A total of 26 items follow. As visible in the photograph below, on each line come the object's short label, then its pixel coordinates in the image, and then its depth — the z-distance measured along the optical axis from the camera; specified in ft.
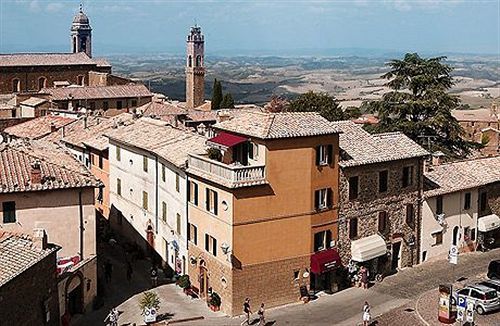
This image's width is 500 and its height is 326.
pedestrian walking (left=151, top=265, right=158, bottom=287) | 142.84
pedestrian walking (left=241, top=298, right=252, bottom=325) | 125.18
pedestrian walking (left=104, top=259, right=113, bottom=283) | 144.66
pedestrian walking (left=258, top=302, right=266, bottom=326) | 120.16
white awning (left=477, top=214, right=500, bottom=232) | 161.89
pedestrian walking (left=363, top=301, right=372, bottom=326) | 118.21
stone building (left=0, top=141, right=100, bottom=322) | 118.42
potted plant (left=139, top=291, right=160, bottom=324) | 119.44
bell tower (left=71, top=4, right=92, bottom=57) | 474.90
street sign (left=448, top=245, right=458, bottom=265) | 126.65
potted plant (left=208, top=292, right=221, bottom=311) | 127.54
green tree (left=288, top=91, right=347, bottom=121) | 293.23
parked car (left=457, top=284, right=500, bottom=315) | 121.29
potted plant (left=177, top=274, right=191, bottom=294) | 135.85
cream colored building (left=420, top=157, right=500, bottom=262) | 155.22
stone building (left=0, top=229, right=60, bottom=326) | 92.27
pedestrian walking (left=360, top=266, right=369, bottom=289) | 139.54
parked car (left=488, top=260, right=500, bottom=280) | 139.79
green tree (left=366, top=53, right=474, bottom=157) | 201.98
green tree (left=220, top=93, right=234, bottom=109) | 370.12
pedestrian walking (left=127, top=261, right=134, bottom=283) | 146.15
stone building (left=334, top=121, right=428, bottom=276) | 139.54
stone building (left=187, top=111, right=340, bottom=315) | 124.88
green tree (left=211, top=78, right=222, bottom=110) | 377.91
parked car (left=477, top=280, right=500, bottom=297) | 125.82
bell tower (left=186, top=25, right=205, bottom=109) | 422.04
